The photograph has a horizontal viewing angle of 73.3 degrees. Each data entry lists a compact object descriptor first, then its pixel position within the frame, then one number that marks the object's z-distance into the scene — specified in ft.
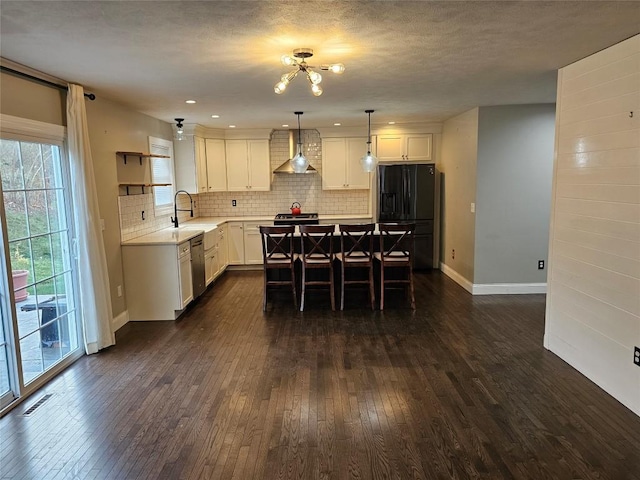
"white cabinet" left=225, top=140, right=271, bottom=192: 24.02
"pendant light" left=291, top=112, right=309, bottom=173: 19.95
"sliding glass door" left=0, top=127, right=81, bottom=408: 9.87
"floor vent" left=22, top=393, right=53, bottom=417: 9.52
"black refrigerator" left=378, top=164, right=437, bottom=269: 22.66
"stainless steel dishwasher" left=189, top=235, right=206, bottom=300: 17.10
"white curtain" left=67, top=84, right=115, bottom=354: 11.98
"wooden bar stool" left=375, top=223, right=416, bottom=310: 16.26
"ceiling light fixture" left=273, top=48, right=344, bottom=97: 9.18
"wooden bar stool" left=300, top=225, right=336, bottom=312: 16.12
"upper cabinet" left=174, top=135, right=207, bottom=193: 21.88
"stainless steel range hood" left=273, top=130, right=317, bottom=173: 24.01
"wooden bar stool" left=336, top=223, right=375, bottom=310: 16.19
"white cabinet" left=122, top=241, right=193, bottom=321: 15.35
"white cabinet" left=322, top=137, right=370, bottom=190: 23.82
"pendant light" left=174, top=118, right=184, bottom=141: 19.69
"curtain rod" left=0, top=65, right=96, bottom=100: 9.74
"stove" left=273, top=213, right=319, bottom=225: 23.01
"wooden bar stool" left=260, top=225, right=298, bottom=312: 16.15
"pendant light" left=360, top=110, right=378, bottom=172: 19.82
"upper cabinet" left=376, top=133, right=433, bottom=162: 23.08
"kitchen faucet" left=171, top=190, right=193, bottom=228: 19.93
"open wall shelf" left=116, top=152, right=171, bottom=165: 15.35
